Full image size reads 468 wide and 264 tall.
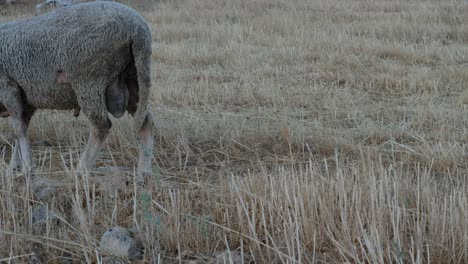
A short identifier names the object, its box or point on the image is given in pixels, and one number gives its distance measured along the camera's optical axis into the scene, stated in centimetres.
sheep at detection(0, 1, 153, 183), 388
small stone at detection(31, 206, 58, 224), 329
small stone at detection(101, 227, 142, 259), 292
